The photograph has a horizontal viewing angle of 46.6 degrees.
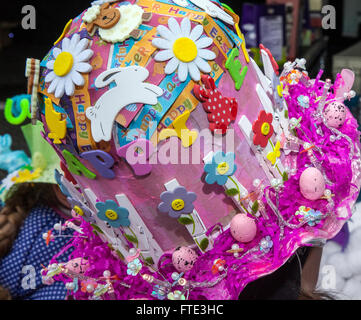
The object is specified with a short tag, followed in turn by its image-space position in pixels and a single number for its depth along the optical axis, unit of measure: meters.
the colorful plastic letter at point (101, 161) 0.88
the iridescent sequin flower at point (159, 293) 0.95
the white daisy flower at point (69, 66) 0.87
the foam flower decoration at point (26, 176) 1.57
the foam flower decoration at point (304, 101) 1.09
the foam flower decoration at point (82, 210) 1.04
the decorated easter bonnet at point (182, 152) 0.86
